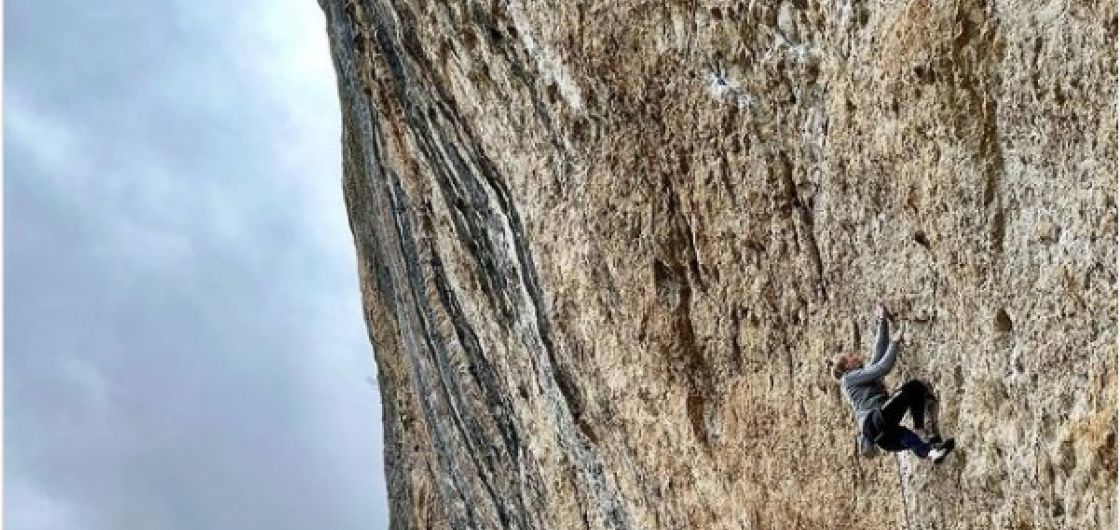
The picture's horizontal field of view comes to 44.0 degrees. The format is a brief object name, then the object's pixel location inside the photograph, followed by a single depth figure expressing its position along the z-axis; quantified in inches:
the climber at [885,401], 333.7
